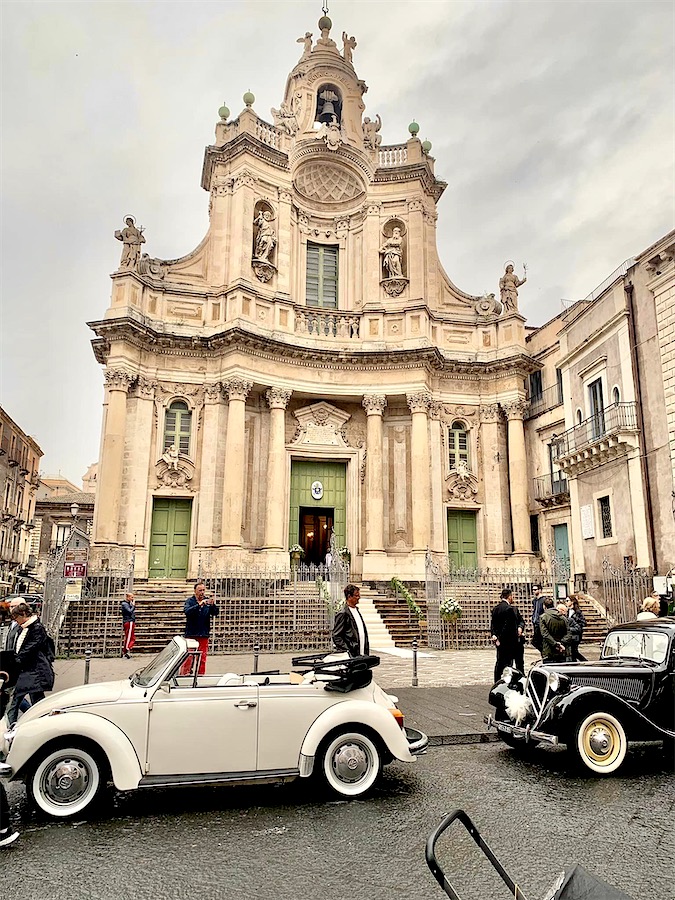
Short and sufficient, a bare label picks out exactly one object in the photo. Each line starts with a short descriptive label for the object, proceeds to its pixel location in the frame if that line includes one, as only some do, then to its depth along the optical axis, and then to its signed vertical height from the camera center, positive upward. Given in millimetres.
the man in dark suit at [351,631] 7672 -494
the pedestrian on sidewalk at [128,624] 15648 -868
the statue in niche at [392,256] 27375 +13784
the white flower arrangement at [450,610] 18395 -580
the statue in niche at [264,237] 26141 +13885
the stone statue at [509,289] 28078 +12735
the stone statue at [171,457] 23844 +4712
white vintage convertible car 5016 -1163
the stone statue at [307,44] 29564 +24349
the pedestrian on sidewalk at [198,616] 10648 -458
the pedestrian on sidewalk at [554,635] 9531 -652
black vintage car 6465 -1134
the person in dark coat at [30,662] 6953 -798
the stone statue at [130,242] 24703 +12981
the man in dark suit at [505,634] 10461 -702
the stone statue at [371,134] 29234 +20119
